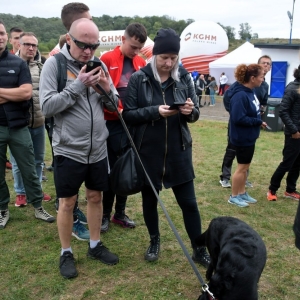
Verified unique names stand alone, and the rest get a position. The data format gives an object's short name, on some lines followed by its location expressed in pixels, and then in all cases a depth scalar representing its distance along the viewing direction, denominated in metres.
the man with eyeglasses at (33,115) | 3.90
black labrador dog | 1.97
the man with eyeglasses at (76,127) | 2.44
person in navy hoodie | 4.06
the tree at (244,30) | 76.03
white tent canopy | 18.52
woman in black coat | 2.63
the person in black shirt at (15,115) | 3.32
